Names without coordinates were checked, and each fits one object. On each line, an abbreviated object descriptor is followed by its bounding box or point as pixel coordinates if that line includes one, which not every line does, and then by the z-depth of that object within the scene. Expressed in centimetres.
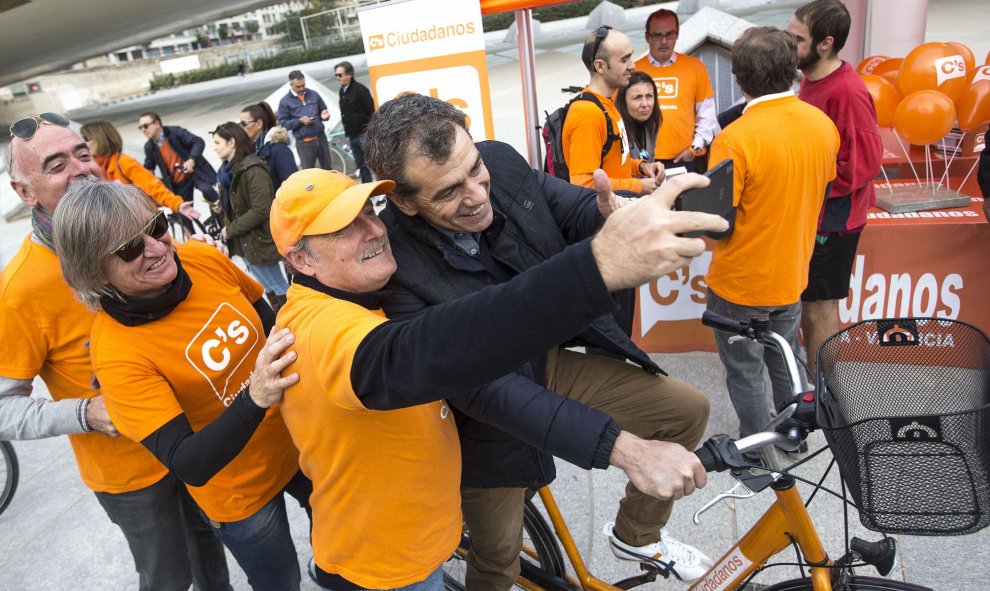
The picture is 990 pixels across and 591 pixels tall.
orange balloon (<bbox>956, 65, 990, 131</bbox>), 390
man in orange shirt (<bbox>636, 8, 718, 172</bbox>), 475
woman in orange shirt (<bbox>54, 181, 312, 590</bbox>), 154
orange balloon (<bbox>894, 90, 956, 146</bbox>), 372
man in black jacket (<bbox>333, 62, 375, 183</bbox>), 904
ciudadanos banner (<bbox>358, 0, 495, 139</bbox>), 350
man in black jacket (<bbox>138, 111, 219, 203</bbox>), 751
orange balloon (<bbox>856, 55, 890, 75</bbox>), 513
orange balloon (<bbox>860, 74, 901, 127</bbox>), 430
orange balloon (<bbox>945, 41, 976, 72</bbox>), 445
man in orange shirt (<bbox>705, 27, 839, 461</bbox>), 259
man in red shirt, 299
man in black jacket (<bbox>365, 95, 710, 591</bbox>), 151
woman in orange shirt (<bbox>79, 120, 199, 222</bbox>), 591
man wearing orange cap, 90
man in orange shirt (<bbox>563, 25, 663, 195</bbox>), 329
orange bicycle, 126
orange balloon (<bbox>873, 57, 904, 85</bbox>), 483
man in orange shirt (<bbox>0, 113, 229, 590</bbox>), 182
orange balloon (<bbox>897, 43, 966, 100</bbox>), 421
